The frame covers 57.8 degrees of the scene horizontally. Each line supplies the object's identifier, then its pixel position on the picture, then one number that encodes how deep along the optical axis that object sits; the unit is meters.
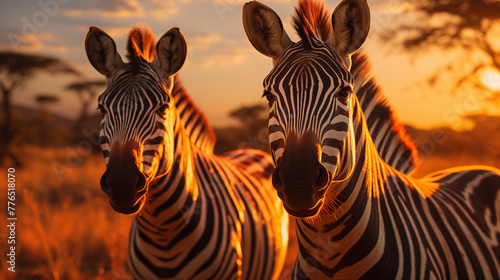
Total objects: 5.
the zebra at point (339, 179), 2.28
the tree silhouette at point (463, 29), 16.98
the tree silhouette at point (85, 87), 28.09
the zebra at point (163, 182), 3.28
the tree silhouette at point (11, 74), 22.33
